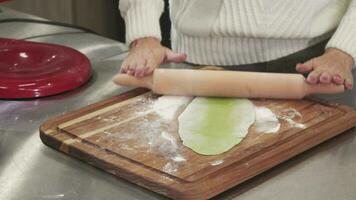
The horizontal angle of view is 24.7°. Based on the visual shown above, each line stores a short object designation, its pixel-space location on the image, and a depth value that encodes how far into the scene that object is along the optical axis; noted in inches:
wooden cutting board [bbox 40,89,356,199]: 46.6
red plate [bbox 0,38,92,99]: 59.6
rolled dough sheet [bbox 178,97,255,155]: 50.1
